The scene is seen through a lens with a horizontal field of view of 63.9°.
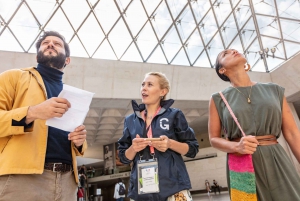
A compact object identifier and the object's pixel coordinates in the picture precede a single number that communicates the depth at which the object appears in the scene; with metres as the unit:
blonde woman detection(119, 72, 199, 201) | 2.19
